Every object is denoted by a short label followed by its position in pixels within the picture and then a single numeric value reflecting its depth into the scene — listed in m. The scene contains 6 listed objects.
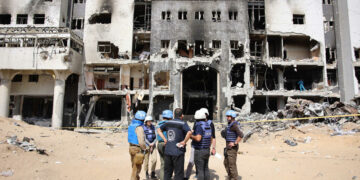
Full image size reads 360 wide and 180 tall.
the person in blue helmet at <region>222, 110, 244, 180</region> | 6.26
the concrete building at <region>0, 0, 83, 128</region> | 25.09
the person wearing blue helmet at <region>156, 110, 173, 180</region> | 6.17
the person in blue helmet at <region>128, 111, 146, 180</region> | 5.95
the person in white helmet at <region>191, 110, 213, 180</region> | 5.96
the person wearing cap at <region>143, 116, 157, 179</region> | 6.93
